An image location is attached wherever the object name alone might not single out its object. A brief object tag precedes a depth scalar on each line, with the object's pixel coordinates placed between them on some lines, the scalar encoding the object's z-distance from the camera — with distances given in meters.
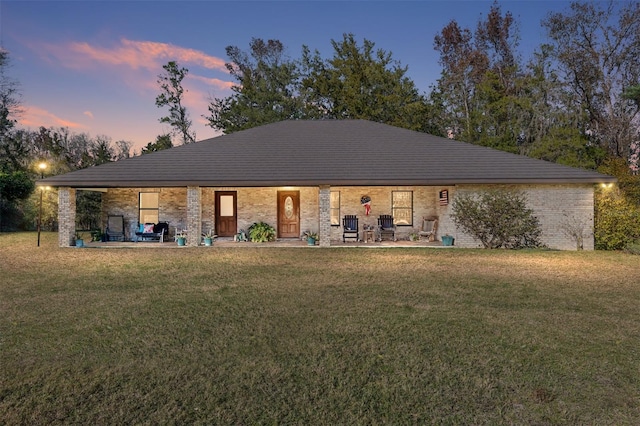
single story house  14.13
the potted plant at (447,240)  14.62
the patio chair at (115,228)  16.42
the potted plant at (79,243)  14.41
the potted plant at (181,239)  14.70
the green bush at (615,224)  13.30
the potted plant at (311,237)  14.80
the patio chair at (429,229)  15.82
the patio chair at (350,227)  15.66
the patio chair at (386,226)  15.93
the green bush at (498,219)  13.60
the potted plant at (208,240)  14.87
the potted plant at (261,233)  15.91
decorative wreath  16.34
